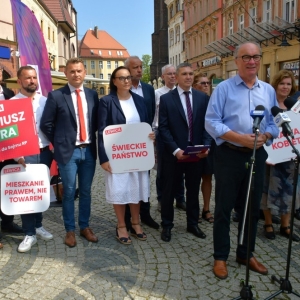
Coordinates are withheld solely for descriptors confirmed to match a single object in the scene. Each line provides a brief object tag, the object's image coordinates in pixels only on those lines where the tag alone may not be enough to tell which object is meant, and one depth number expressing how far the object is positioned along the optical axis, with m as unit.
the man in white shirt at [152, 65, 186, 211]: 5.79
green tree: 93.22
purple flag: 5.77
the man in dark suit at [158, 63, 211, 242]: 4.38
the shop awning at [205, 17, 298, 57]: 19.87
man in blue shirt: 3.33
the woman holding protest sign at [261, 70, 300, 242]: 4.45
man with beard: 4.25
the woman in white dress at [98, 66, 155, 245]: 4.29
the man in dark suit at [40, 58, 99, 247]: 4.15
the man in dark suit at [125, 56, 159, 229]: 5.09
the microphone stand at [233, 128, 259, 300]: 2.64
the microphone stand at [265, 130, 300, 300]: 2.88
